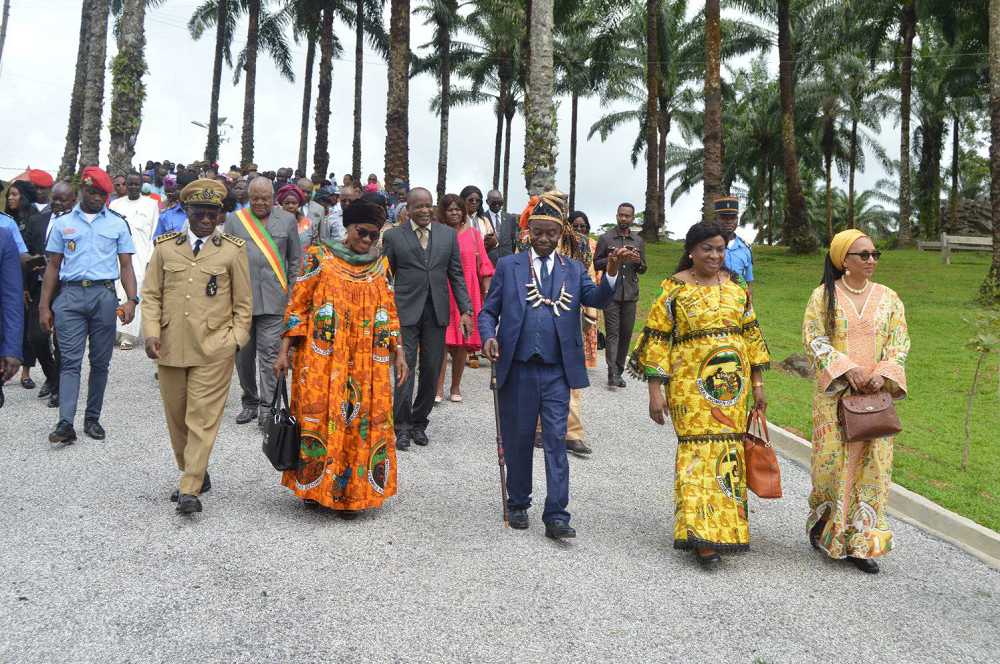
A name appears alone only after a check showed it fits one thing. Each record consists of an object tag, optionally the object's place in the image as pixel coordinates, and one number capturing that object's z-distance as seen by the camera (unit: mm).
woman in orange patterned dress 5414
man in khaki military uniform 5336
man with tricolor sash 7609
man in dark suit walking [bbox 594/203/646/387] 9906
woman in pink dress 8594
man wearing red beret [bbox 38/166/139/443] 6863
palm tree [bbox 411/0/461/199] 37375
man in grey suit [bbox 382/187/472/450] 7391
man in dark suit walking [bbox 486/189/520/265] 9891
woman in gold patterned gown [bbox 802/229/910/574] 5078
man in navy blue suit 5375
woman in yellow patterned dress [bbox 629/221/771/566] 4992
